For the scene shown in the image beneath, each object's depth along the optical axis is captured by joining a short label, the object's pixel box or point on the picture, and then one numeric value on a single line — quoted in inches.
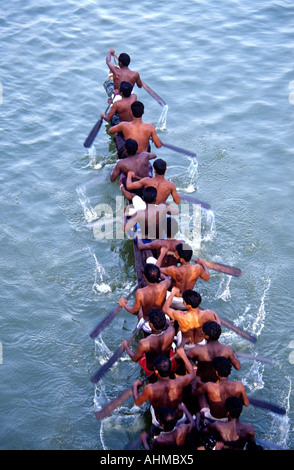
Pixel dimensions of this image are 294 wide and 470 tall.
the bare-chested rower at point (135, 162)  733.3
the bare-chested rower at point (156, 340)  511.8
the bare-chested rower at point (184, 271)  572.7
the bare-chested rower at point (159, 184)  678.5
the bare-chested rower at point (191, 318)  525.0
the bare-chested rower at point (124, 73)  908.6
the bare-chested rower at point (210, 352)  498.0
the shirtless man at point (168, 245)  617.9
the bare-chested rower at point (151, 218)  651.5
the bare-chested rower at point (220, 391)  473.7
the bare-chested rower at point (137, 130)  766.5
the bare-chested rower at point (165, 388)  474.6
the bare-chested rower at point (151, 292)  555.7
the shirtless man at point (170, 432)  437.4
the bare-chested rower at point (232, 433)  447.8
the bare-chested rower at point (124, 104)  819.4
